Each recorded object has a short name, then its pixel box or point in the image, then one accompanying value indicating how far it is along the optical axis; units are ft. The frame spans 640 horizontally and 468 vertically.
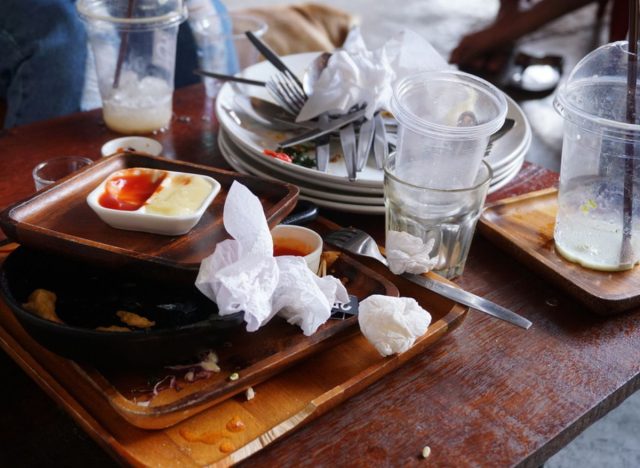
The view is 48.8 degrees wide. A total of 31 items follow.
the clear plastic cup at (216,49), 5.24
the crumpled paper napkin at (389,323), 2.60
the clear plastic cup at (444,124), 2.94
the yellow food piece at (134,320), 2.53
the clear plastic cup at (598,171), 3.14
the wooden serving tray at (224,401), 2.27
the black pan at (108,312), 2.34
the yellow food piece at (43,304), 2.51
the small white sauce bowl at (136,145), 4.15
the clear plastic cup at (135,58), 4.36
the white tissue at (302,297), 2.62
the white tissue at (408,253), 2.97
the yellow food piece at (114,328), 2.47
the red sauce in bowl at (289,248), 3.04
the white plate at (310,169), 3.57
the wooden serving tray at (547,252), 3.04
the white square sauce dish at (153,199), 2.65
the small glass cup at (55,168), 3.74
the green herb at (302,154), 3.86
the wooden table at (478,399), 2.36
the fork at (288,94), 4.25
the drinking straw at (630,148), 3.00
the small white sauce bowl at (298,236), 3.03
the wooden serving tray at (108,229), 2.50
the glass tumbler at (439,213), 3.01
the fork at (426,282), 2.89
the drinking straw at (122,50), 4.37
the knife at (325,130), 3.88
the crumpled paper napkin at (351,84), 4.03
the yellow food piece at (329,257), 3.08
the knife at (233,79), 4.42
